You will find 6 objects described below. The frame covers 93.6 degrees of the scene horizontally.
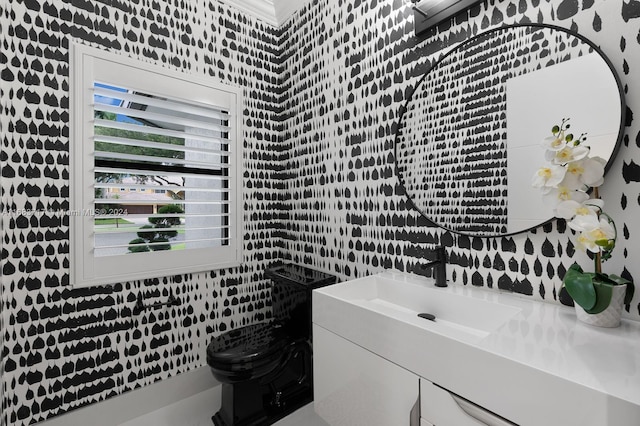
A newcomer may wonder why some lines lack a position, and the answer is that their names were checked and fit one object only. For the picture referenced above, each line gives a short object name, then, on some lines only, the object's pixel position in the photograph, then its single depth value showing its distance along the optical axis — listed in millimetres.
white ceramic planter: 866
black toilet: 1617
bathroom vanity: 646
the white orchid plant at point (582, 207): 843
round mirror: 976
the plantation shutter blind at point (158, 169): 1698
